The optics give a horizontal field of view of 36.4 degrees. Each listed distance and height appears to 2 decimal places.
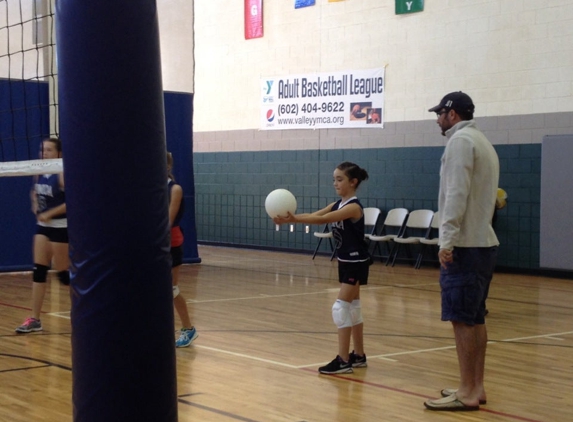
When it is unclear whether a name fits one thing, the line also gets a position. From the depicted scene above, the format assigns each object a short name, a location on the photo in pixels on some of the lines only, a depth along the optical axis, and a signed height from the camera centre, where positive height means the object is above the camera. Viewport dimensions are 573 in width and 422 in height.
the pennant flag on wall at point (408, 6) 13.36 +1.95
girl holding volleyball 5.84 -0.84
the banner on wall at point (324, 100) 14.11 +0.55
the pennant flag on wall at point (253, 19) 15.63 +2.05
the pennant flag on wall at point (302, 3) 14.84 +2.22
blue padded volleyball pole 2.86 -0.24
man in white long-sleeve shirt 4.74 -0.60
